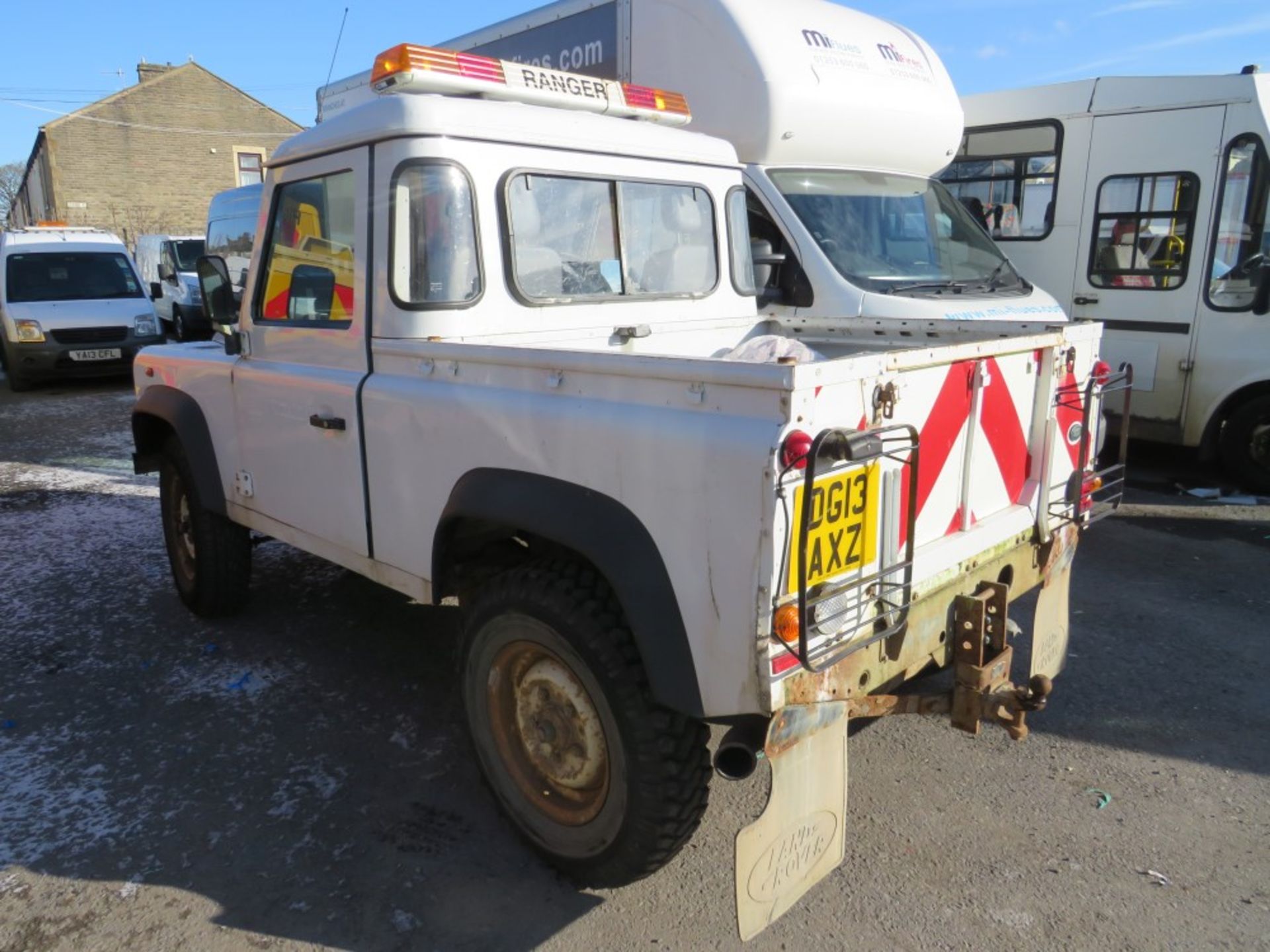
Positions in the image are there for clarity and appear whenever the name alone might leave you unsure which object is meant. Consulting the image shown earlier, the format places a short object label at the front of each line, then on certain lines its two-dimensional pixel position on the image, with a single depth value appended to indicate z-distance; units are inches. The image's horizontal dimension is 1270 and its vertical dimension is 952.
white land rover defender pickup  85.7
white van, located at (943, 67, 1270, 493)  270.2
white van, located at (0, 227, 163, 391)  481.4
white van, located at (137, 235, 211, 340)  687.1
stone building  1373.0
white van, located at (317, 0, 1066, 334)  226.4
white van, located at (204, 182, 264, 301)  629.9
